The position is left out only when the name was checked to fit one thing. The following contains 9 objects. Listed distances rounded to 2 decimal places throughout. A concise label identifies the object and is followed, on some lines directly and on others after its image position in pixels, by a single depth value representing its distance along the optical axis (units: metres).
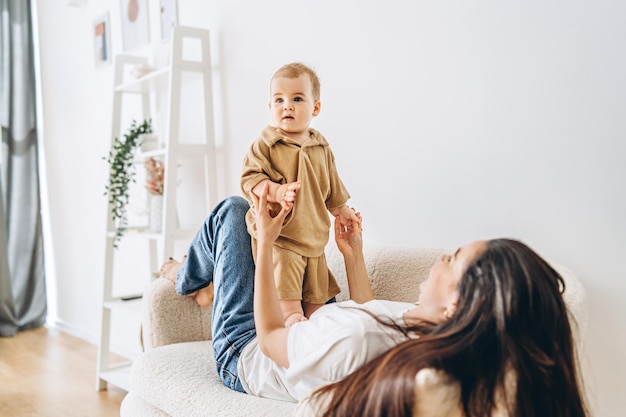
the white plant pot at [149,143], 2.89
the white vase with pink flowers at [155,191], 2.81
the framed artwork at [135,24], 3.07
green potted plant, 2.87
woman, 0.92
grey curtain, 3.98
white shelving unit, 2.56
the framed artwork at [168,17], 2.86
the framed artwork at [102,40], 3.39
